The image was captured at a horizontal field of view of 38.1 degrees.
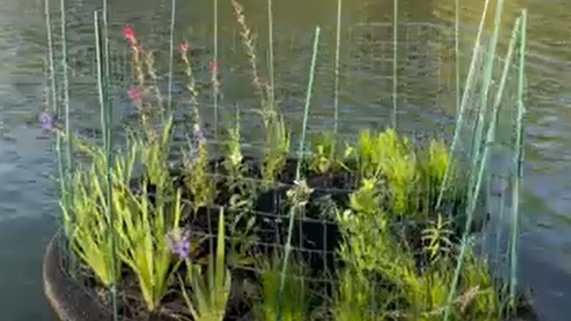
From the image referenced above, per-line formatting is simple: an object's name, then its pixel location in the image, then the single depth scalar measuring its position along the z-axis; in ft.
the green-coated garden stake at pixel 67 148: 10.46
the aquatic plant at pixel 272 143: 12.85
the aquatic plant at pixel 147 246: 9.98
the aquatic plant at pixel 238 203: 10.75
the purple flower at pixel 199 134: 11.57
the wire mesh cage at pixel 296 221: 9.40
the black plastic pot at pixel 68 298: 10.03
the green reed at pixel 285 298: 9.33
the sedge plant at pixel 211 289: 9.37
